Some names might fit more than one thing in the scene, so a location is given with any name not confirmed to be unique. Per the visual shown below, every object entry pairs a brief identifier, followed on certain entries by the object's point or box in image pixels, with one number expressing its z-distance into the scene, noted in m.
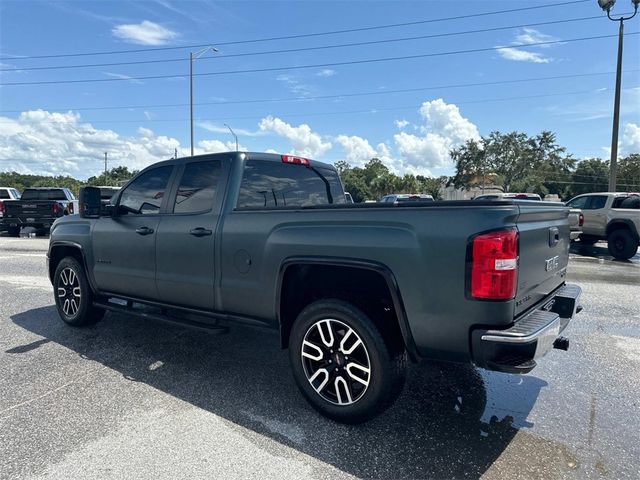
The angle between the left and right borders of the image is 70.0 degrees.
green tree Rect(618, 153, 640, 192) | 72.31
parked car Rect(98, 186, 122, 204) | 15.46
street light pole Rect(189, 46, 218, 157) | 32.16
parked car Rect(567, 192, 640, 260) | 12.30
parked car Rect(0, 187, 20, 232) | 22.70
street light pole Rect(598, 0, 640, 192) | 17.25
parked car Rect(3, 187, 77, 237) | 17.50
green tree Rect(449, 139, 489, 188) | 79.12
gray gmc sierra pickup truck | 2.64
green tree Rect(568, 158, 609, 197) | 81.69
